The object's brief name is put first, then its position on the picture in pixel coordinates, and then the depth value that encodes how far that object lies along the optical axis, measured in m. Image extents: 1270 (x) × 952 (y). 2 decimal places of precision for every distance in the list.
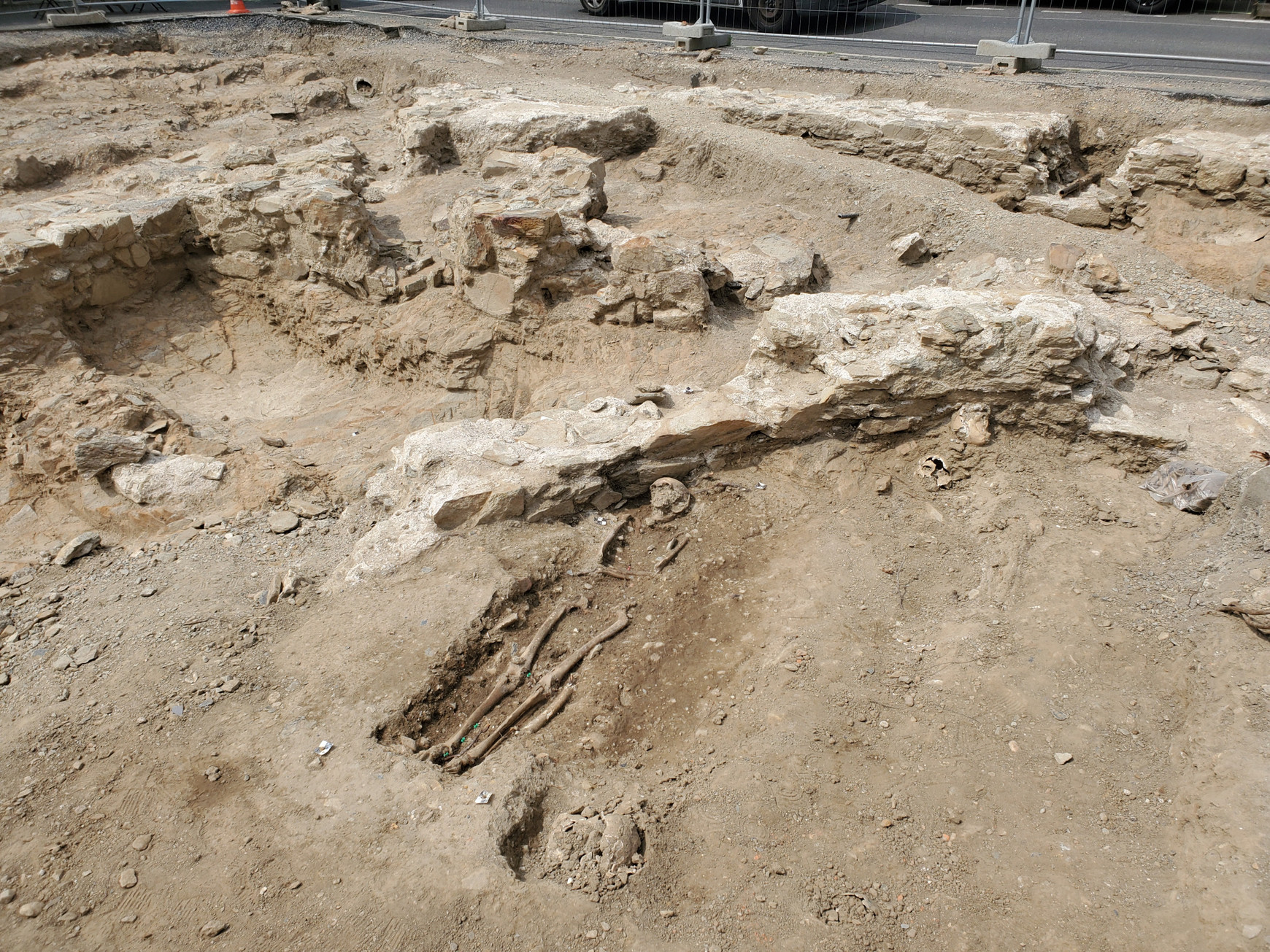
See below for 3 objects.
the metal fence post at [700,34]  10.76
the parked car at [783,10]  11.62
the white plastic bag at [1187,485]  4.17
